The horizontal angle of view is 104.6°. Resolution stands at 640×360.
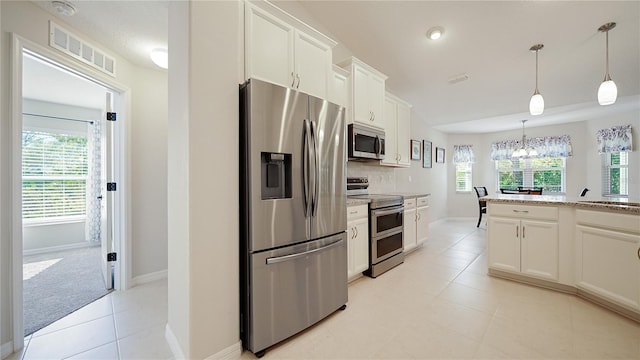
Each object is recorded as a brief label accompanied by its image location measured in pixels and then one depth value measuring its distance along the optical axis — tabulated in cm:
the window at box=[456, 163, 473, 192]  707
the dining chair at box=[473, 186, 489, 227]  566
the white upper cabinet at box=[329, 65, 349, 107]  278
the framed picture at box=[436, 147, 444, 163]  644
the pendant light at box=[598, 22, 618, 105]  225
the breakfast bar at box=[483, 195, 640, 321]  195
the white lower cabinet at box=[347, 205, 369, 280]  249
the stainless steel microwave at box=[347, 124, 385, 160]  298
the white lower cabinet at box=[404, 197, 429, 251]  350
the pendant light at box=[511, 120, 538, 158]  546
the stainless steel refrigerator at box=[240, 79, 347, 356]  158
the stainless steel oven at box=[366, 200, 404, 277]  277
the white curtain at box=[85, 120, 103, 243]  445
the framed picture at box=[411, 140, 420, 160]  531
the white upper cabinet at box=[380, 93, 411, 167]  372
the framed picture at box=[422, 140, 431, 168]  575
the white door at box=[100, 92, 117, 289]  264
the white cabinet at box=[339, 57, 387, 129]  295
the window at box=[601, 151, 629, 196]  505
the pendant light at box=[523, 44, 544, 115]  264
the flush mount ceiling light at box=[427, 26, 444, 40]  307
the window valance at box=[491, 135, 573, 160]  596
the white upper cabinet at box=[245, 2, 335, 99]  180
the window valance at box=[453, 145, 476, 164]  698
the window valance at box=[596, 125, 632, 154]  486
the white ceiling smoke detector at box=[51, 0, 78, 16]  184
